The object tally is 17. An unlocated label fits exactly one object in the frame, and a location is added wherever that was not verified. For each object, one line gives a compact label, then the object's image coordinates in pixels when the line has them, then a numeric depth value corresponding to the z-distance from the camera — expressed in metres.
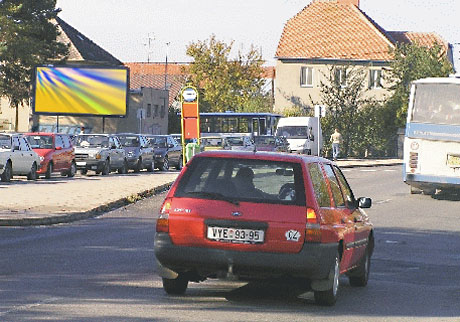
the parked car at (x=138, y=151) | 49.53
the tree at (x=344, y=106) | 76.75
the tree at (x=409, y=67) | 85.25
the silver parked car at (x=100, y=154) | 45.78
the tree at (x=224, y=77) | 107.19
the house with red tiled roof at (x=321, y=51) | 96.69
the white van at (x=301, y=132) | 62.59
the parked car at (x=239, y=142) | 51.37
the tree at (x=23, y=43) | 71.81
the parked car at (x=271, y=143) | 52.06
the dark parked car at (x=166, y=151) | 52.84
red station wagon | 10.88
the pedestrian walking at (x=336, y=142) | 64.19
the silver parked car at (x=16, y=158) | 37.12
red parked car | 41.16
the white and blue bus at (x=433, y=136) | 32.19
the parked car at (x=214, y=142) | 50.16
